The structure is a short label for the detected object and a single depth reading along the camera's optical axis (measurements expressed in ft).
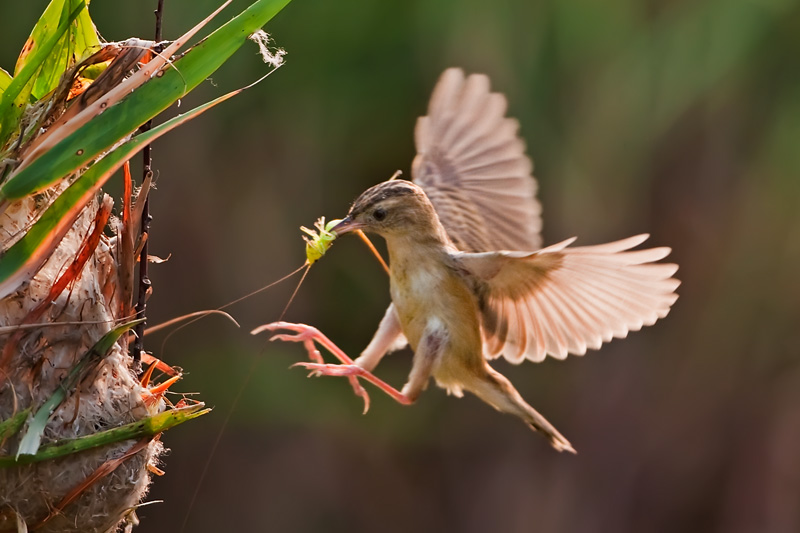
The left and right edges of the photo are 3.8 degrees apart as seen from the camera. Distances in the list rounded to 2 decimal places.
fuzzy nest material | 10.15
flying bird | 10.45
